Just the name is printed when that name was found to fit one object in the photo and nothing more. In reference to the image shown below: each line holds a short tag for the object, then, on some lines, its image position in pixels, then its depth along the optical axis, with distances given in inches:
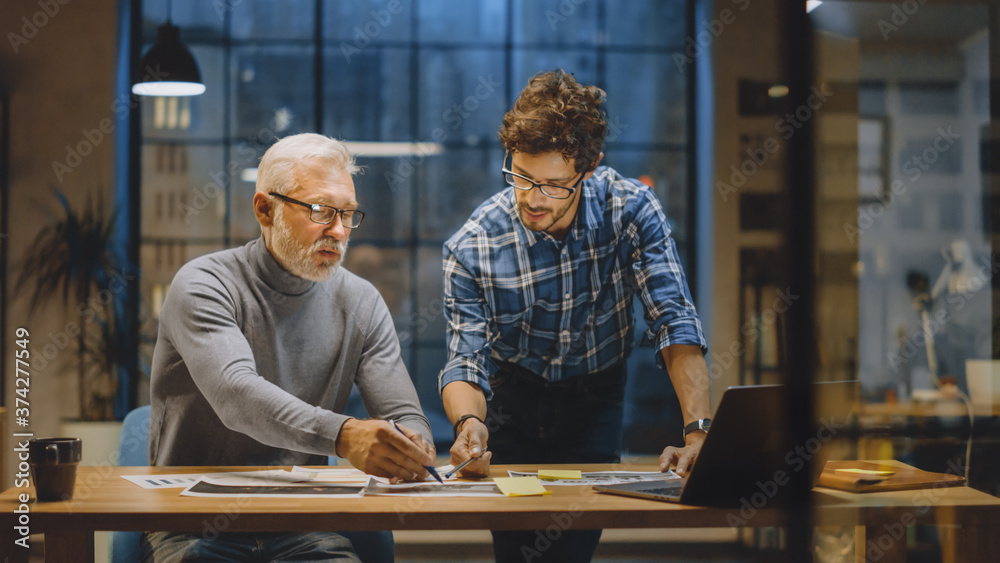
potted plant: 148.8
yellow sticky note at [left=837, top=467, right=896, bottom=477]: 55.4
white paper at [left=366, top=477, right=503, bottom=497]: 51.9
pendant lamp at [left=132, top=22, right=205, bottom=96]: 136.0
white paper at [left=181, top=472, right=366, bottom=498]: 51.3
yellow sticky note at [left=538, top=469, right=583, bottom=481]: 59.1
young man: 76.0
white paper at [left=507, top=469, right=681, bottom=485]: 57.3
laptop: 46.1
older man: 60.0
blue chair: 66.7
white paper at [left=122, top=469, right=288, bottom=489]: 54.4
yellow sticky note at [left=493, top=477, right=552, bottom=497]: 52.0
